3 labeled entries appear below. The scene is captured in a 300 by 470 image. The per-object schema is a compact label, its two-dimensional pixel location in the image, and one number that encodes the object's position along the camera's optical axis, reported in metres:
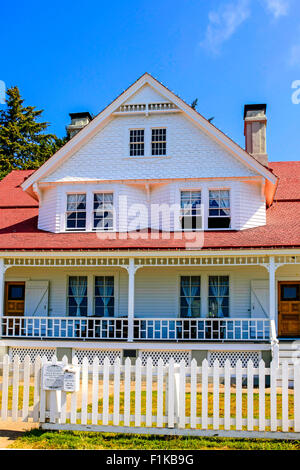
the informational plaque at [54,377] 8.80
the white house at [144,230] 17.88
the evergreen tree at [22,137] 48.50
